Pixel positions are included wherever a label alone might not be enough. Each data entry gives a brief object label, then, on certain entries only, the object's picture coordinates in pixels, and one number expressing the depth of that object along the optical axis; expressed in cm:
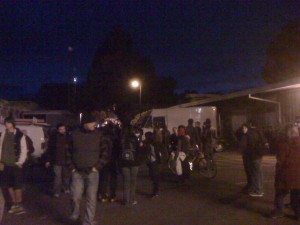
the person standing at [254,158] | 747
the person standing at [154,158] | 743
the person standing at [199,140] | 1046
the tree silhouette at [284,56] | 2613
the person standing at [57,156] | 788
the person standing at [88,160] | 525
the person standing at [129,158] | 670
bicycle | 970
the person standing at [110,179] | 730
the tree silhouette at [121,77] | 2892
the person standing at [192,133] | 1057
